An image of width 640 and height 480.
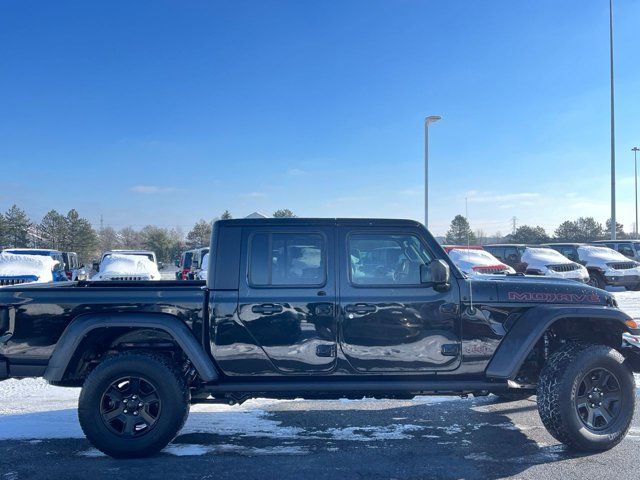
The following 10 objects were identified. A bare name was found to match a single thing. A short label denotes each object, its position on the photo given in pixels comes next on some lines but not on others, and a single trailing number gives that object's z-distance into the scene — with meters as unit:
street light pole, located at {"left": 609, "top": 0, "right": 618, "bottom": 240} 25.92
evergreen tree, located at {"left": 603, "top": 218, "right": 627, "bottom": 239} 53.56
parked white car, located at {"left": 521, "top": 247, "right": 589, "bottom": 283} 16.67
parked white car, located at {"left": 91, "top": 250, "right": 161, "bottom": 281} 13.58
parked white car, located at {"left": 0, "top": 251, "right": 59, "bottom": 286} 13.42
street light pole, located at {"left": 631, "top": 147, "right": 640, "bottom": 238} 47.57
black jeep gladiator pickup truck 4.36
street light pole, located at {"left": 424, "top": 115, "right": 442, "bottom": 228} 19.97
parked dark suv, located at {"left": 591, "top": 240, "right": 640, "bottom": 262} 22.78
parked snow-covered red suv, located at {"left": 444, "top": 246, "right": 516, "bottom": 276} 15.50
